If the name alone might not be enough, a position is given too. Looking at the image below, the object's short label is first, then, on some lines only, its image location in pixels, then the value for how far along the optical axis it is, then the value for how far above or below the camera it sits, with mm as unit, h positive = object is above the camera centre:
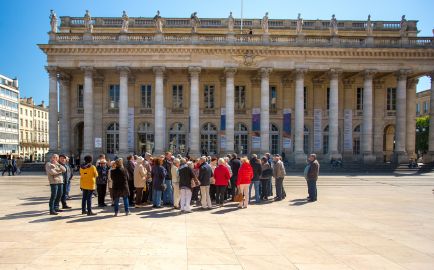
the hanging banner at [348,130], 33094 +391
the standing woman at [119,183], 10133 -1516
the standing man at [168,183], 12078 -1793
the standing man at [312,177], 13383 -1732
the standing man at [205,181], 11297 -1602
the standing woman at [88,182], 10219 -1492
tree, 56609 +175
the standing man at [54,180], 10164 -1452
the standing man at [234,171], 12992 -1457
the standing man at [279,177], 13641 -1768
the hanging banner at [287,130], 31811 +363
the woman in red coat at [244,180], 11859 -1657
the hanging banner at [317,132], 33062 +185
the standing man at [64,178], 11263 -1560
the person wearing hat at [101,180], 11648 -1626
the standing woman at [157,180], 11258 -1567
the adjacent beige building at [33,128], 80244 +1332
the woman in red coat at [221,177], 11773 -1529
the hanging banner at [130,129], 32156 +441
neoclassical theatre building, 30672 +4788
